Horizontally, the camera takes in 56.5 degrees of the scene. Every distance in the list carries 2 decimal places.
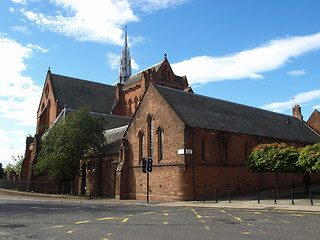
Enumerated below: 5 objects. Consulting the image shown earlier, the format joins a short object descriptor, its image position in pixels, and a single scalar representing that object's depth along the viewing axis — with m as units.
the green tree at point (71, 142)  34.25
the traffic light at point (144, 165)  25.19
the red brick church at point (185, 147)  26.25
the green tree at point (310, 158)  21.49
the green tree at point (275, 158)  23.88
